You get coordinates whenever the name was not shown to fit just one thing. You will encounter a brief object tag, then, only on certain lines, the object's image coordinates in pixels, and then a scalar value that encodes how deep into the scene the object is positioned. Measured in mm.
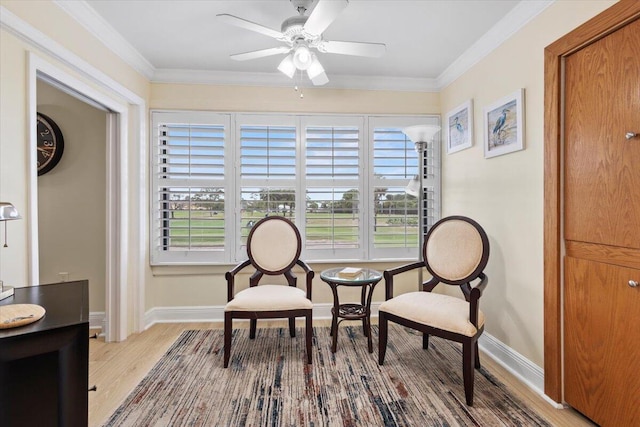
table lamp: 1416
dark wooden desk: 1177
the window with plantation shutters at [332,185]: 3444
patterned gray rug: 1851
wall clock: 2988
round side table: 2611
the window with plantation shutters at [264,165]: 3393
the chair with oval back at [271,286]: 2451
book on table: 2679
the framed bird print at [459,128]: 2943
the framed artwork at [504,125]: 2287
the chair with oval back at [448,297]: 2041
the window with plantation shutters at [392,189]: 3500
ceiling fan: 1876
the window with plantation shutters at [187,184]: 3311
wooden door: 1569
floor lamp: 2977
